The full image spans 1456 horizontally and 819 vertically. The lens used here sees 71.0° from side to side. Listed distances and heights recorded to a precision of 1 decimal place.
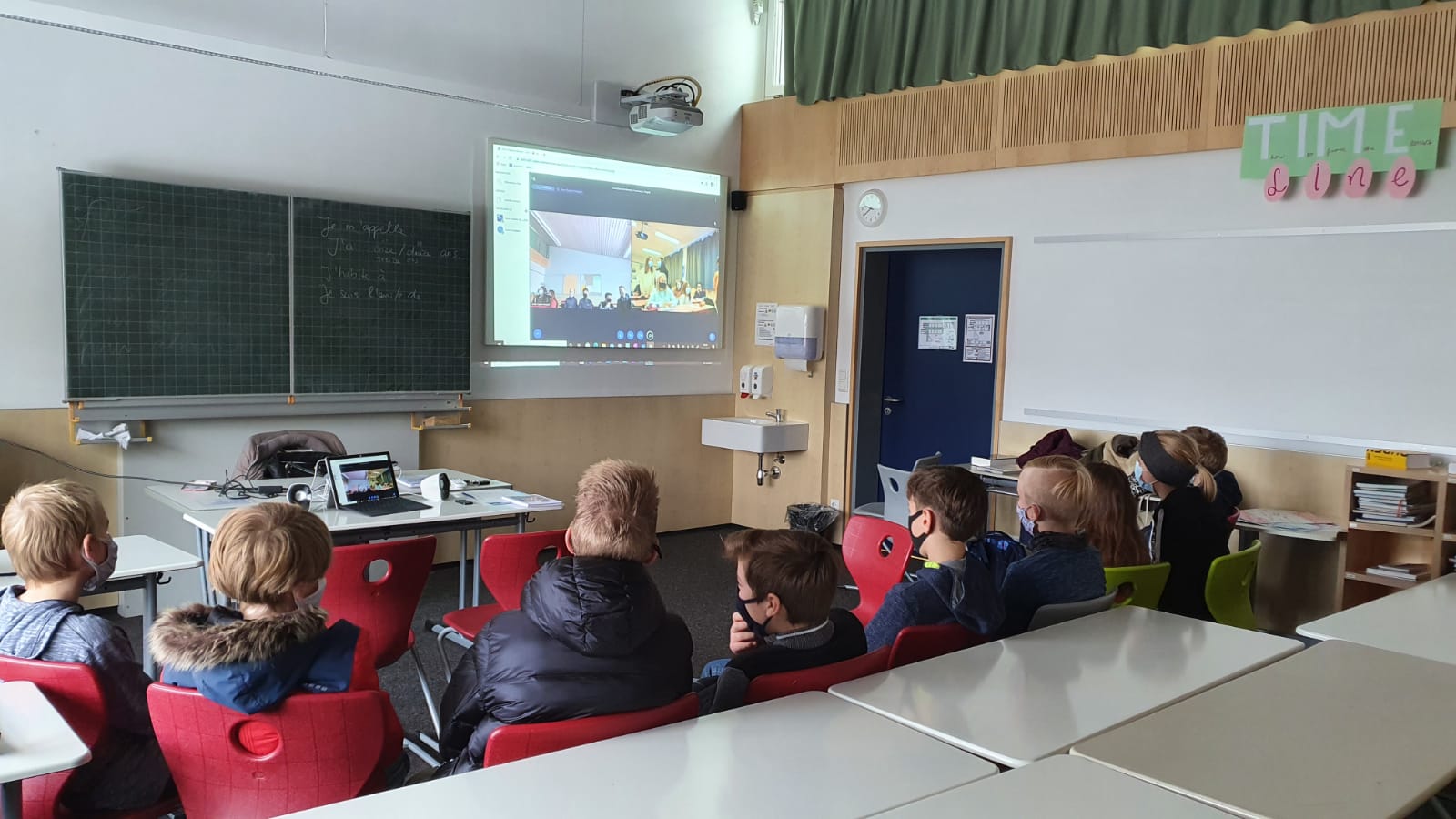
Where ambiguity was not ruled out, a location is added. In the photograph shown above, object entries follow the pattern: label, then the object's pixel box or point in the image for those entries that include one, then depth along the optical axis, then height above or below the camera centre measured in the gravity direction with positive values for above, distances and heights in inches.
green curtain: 205.5 +72.8
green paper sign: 181.5 +41.8
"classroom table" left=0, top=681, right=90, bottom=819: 66.2 -28.8
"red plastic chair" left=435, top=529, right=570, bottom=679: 135.3 -32.1
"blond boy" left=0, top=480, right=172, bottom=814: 83.7 -26.5
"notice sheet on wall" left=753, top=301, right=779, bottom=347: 293.3 +5.0
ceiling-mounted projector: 258.8 +57.2
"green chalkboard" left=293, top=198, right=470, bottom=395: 218.5 +6.4
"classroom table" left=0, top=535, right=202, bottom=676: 119.8 -29.8
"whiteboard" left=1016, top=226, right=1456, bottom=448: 184.5 +4.9
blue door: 262.4 -6.0
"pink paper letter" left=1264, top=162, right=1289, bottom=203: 196.9 +34.0
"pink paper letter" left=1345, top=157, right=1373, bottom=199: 186.9 +33.5
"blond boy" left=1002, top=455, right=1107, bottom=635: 110.2 -22.0
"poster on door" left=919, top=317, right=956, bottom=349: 270.4 +3.7
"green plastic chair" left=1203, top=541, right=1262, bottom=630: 132.2 -30.7
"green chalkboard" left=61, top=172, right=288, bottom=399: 189.9 +6.0
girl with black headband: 141.7 -25.5
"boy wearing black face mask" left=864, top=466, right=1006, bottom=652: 98.8 -21.9
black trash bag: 273.7 -47.0
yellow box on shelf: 175.3 -16.7
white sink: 277.3 -25.9
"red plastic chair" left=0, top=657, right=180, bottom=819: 78.0 -29.9
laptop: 160.9 -25.4
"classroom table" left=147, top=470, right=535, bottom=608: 150.5 -28.9
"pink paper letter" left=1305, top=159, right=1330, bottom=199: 191.6 +33.8
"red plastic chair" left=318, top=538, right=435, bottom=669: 125.0 -33.0
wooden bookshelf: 172.7 -32.0
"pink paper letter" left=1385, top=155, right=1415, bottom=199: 181.6 +33.0
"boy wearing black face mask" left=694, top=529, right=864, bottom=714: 89.7 -23.7
